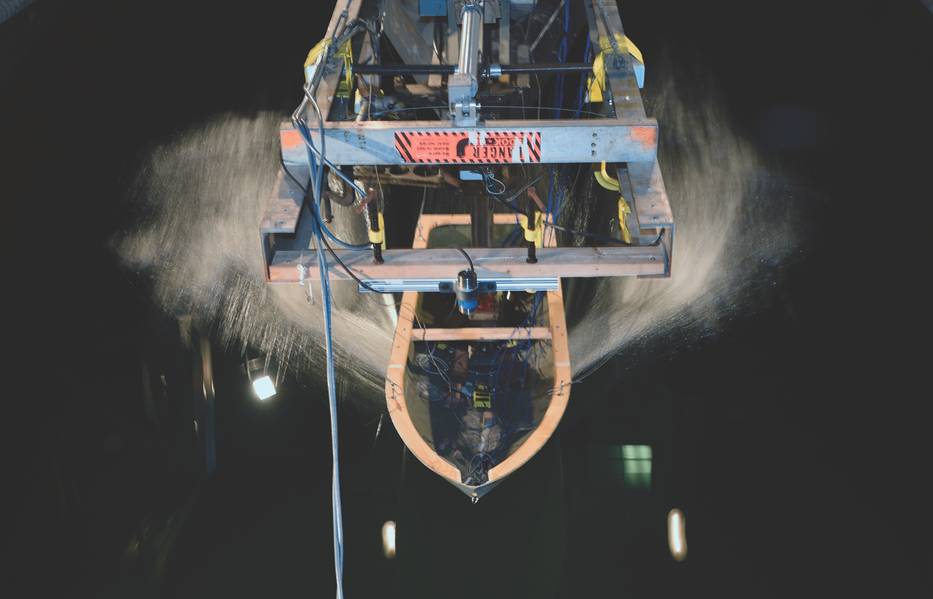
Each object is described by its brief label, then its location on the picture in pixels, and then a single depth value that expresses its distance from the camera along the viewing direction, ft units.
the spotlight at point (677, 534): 16.22
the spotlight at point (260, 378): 19.92
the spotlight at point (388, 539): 16.61
